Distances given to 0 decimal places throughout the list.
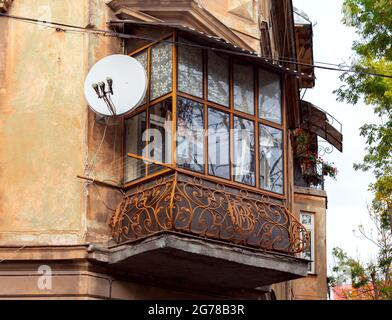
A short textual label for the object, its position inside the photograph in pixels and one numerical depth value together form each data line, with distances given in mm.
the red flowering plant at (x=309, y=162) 22438
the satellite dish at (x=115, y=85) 12562
